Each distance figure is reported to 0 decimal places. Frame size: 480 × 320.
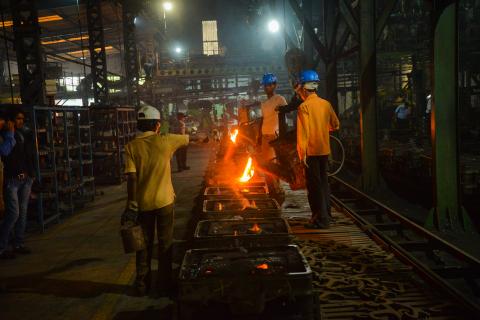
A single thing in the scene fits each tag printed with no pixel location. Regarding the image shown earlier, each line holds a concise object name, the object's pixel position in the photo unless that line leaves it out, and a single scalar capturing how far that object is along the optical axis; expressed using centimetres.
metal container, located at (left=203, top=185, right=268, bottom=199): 796
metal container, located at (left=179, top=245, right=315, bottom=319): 361
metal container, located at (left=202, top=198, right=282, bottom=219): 654
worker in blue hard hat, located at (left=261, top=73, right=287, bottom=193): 850
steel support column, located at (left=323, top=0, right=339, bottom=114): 1226
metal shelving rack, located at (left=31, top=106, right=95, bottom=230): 900
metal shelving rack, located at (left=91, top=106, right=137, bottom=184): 1502
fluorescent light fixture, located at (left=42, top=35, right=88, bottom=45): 3050
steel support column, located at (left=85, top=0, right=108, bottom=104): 2094
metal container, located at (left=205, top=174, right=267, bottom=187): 895
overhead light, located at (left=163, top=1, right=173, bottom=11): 4055
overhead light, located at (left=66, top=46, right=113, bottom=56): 3729
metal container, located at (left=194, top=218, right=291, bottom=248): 500
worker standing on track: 660
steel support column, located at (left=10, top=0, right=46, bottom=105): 1198
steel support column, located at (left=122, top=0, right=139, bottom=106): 2477
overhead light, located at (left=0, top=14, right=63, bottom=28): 2385
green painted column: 681
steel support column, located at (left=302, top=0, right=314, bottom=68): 1369
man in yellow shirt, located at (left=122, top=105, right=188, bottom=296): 487
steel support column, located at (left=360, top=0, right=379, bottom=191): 981
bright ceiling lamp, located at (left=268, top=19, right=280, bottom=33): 3162
